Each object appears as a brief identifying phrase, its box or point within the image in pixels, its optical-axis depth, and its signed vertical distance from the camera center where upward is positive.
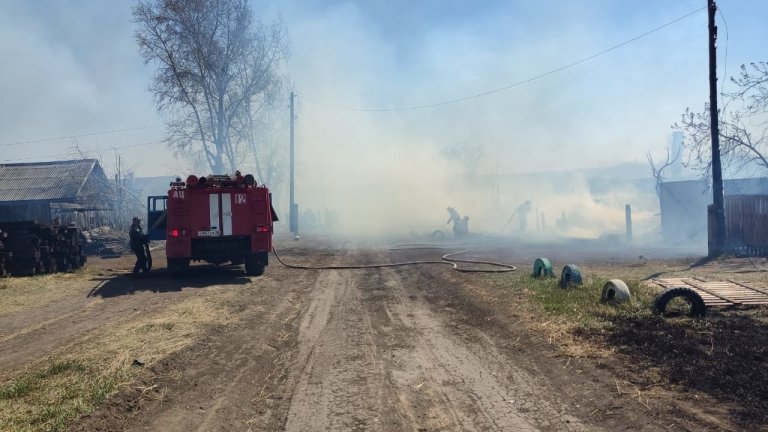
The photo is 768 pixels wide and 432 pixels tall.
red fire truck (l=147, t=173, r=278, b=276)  13.42 +0.06
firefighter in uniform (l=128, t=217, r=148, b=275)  14.44 -0.46
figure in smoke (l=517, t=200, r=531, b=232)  33.41 +0.18
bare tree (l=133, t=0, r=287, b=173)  30.55 +10.04
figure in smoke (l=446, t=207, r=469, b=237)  29.83 -0.40
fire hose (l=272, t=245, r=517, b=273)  14.91 -1.39
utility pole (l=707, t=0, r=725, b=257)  16.20 +1.75
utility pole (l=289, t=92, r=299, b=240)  35.83 +1.43
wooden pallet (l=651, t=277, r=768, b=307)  8.12 -1.38
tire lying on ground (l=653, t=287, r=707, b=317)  7.47 -1.29
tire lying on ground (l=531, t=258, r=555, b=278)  11.45 -1.18
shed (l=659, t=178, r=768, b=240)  25.36 +0.45
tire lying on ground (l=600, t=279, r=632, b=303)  8.36 -1.29
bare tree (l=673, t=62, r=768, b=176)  18.27 +2.29
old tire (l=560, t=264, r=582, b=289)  9.94 -1.20
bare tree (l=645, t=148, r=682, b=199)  30.60 +2.49
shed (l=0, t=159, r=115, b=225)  30.06 +2.55
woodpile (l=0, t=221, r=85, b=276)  13.81 -0.54
